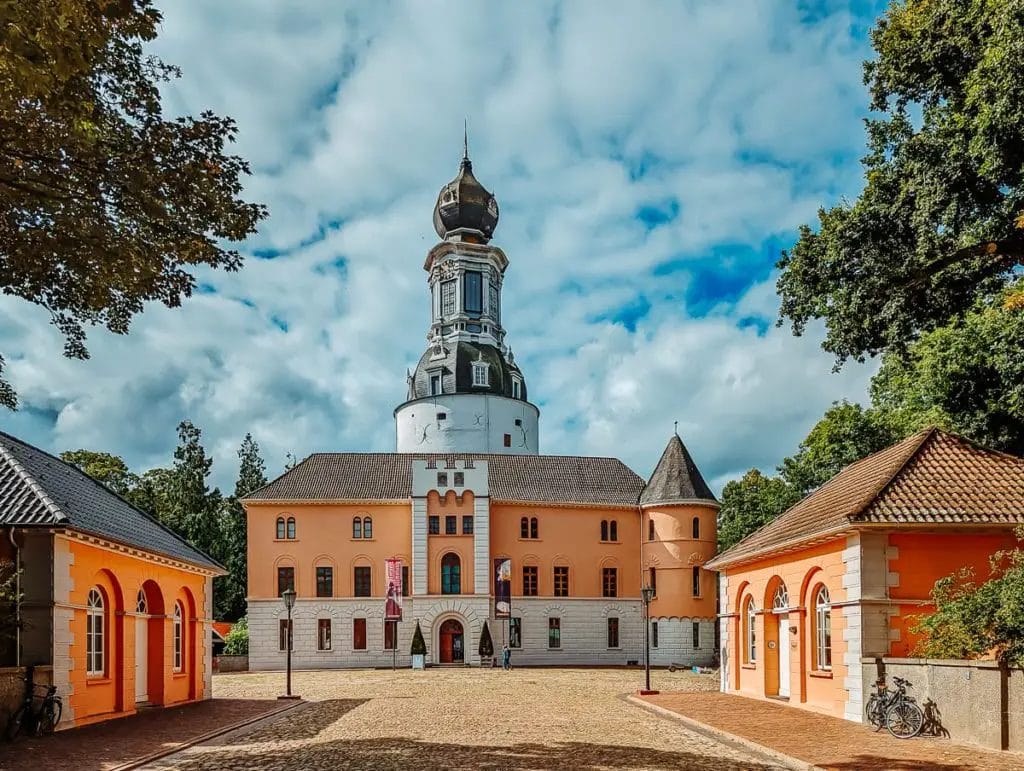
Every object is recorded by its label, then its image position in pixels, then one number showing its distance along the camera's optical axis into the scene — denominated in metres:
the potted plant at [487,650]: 48.47
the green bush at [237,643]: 51.91
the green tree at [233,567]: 62.47
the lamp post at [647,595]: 27.88
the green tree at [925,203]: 19.89
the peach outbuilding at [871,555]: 18.03
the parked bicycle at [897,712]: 15.74
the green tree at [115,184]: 12.43
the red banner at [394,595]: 49.16
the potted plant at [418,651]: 46.72
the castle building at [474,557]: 49.56
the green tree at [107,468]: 60.62
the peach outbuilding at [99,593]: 17.50
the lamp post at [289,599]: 28.62
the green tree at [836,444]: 39.16
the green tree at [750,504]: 49.09
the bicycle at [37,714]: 16.72
